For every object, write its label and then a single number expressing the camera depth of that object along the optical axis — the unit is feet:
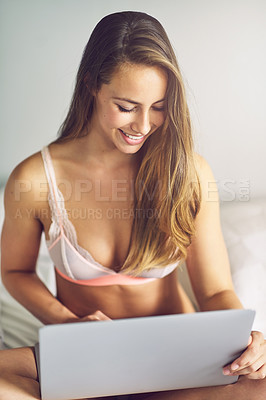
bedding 7.35
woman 6.48
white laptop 6.15
